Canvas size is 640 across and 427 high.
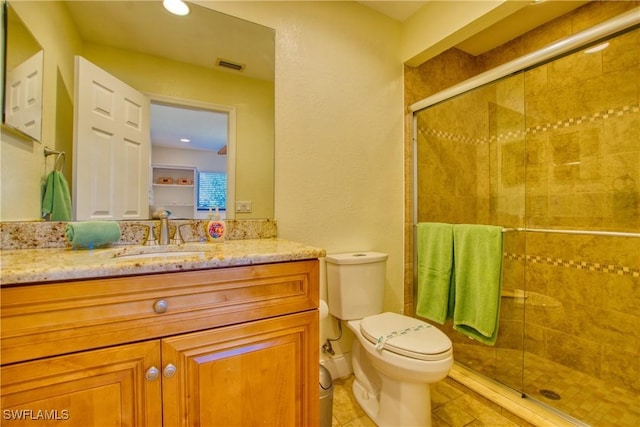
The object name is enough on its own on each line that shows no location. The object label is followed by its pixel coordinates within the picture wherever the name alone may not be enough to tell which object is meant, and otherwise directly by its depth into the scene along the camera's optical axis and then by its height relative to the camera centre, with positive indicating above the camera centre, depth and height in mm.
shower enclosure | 1569 +72
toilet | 1161 -572
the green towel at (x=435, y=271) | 1680 -341
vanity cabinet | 638 -356
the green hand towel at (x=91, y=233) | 961 -65
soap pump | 1291 -72
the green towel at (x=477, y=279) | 1463 -344
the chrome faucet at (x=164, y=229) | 1193 -61
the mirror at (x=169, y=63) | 1072 +693
